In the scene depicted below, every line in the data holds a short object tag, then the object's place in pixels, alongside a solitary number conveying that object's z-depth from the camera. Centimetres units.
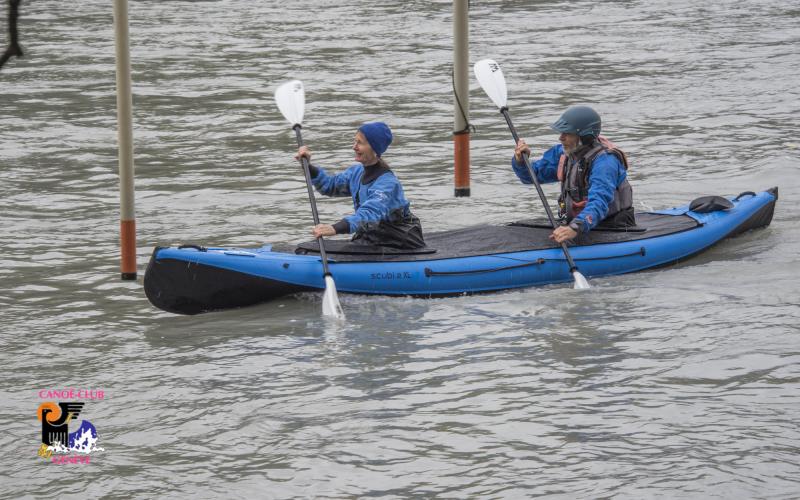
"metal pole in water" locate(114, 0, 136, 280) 1551
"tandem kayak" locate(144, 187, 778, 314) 1504
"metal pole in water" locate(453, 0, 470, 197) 2028
